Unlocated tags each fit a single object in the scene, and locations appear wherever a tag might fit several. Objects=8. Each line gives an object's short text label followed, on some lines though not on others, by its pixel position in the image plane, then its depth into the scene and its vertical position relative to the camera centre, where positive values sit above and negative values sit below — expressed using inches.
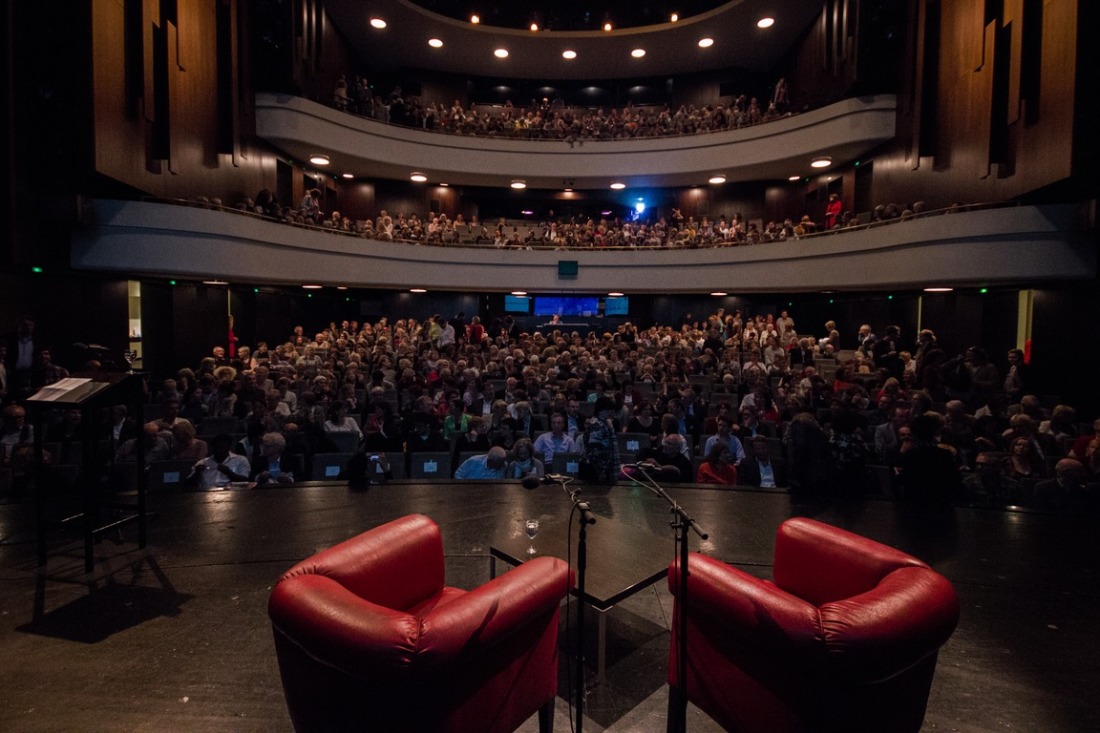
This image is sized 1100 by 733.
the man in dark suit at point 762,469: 219.3 -46.4
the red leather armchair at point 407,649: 67.4 -36.9
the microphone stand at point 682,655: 79.7 -44.2
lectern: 132.5 -15.9
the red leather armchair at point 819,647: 70.5 -37.4
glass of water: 118.8 -37.1
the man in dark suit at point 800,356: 450.5 -8.2
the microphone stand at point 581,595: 79.4 -37.5
